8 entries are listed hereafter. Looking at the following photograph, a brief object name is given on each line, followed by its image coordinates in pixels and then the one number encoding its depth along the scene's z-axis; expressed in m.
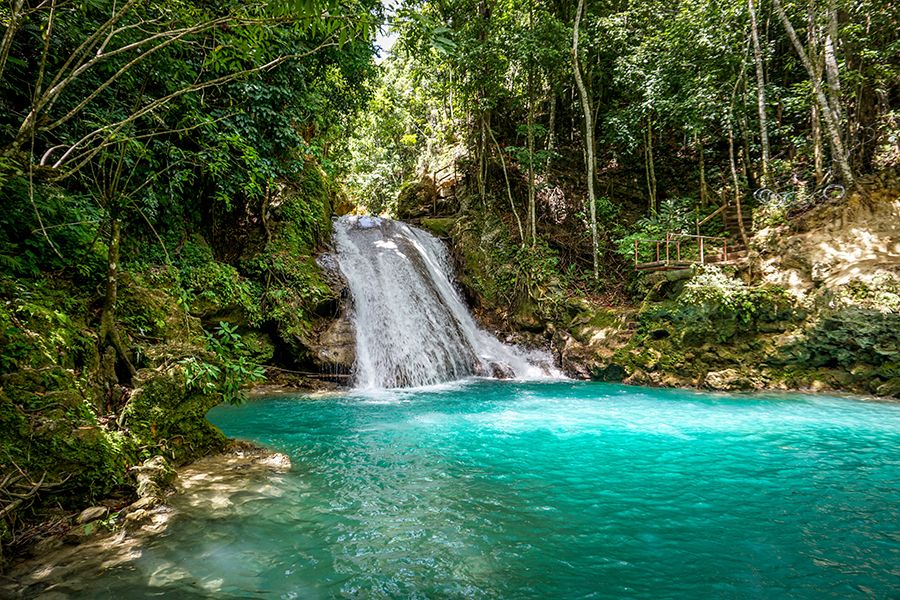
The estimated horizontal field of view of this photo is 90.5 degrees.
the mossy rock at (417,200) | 19.61
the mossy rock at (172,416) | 4.31
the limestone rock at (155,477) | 3.80
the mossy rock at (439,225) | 16.77
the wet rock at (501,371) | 11.93
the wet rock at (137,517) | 3.46
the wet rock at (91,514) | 3.34
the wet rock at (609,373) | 11.36
